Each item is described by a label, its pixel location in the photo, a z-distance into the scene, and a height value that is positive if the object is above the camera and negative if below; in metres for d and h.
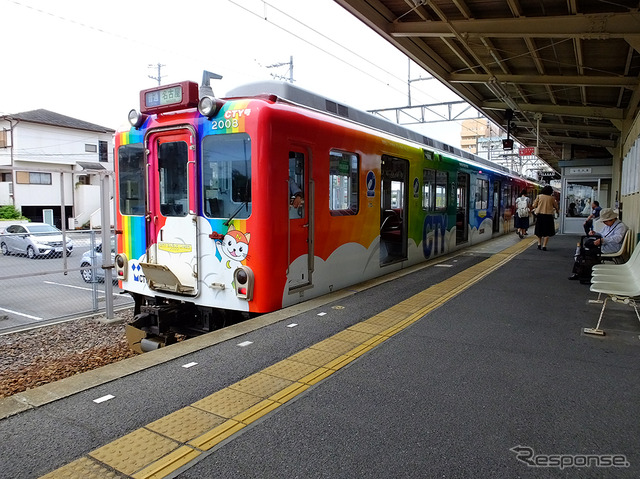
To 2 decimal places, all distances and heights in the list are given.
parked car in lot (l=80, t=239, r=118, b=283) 6.81 -0.91
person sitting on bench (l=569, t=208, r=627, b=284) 7.47 -0.63
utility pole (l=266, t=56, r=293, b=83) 25.62 +7.91
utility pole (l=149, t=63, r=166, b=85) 31.91 +9.11
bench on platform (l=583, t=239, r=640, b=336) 4.76 -0.86
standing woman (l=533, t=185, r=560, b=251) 11.50 -0.19
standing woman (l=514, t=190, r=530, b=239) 15.92 -0.30
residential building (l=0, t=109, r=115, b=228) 26.05 +3.48
